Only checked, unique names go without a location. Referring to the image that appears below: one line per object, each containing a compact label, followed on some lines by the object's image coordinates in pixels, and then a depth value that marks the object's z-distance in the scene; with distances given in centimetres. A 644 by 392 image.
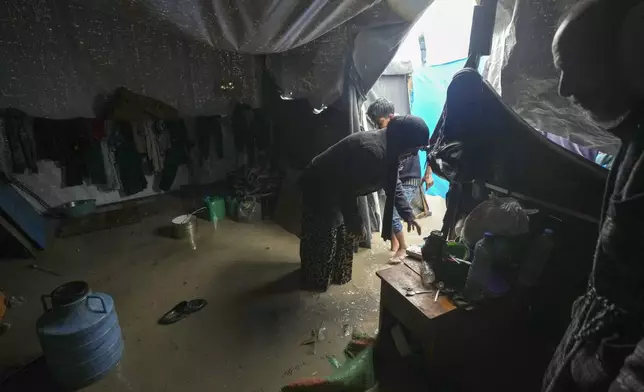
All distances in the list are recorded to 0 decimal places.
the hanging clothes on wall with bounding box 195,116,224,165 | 379
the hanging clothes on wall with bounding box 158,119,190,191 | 362
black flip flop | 203
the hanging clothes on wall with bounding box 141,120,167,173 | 345
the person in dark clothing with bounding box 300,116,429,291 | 185
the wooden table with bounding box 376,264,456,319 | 129
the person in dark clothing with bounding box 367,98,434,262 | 274
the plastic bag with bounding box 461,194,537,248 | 125
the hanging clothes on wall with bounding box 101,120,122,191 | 331
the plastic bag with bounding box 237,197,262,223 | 358
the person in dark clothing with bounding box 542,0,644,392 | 69
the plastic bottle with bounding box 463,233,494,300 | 125
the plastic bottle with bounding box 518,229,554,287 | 124
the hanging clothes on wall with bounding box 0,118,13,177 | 281
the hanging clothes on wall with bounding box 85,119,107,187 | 315
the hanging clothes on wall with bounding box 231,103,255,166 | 389
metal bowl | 329
